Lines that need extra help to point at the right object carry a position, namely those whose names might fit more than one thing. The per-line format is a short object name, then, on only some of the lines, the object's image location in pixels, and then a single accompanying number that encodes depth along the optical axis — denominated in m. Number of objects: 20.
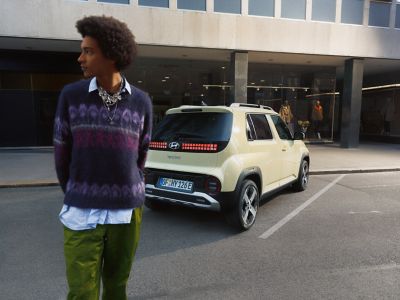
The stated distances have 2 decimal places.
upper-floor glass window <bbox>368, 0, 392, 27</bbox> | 14.31
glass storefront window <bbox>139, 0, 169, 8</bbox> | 11.63
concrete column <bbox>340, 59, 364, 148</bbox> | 14.77
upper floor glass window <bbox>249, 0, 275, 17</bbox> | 12.73
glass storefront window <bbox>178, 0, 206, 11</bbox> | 12.05
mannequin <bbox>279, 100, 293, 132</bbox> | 15.98
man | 1.80
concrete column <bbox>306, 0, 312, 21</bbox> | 13.31
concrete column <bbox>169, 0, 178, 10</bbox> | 11.87
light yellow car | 4.44
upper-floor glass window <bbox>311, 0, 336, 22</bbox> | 13.52
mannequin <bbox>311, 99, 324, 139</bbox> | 17.53
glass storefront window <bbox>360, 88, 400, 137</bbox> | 19.53
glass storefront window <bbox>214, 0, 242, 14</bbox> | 12.38
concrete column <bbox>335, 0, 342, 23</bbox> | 13.73
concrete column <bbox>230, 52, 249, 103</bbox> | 12.95
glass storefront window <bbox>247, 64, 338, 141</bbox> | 16.62
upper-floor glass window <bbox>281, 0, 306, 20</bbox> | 13.09
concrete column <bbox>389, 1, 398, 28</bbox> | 14.44
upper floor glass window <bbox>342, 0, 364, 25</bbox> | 13.92
